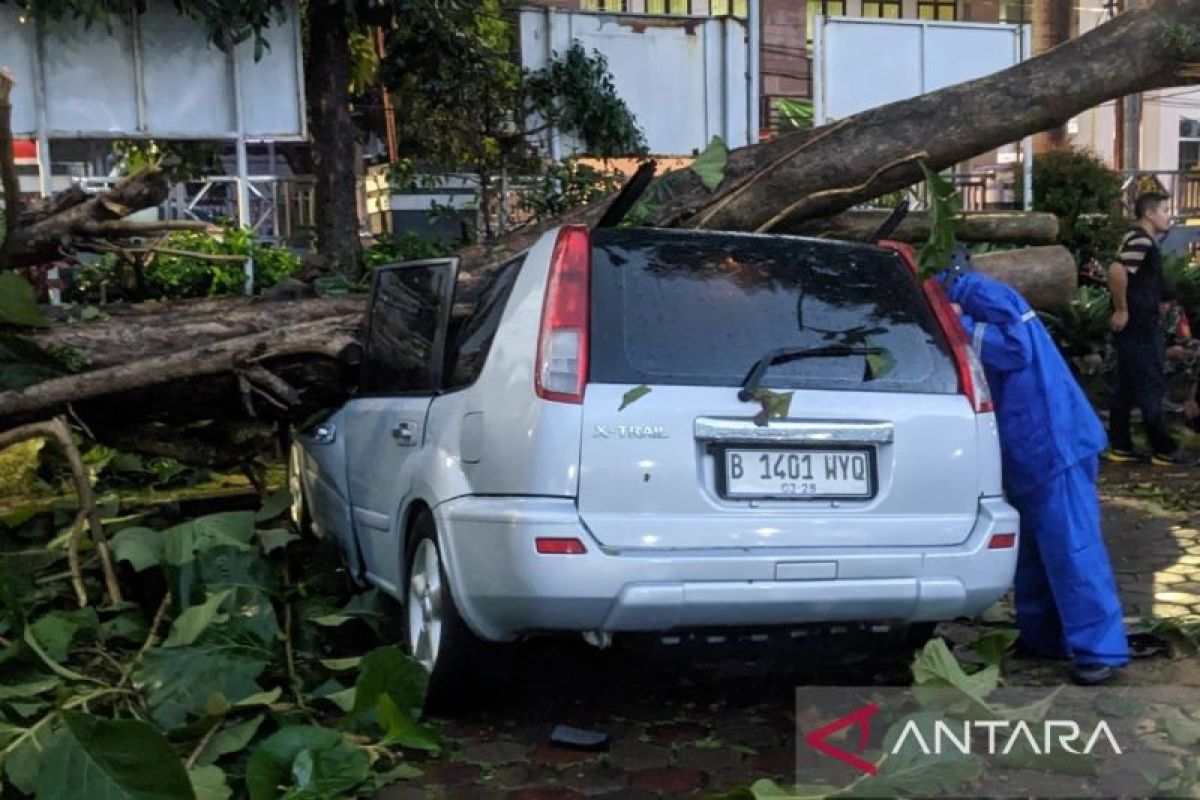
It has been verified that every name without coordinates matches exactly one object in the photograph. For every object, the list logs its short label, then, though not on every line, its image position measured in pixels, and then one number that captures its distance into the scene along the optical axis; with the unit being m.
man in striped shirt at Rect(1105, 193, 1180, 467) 8.99
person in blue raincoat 4.53
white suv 3.62
